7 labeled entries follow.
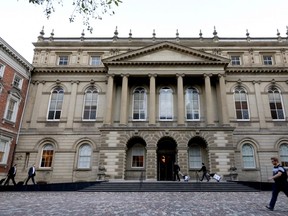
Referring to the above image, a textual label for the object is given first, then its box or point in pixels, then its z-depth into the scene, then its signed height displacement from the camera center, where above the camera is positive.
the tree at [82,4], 6.56 +4.74
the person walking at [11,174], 18.19 -0.27
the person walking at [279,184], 8.19 -0.23
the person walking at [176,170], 20.36 +0.41
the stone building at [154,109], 23.02 +7.13
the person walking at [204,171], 19.87 +0.34
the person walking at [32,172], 18.88 -0.08
